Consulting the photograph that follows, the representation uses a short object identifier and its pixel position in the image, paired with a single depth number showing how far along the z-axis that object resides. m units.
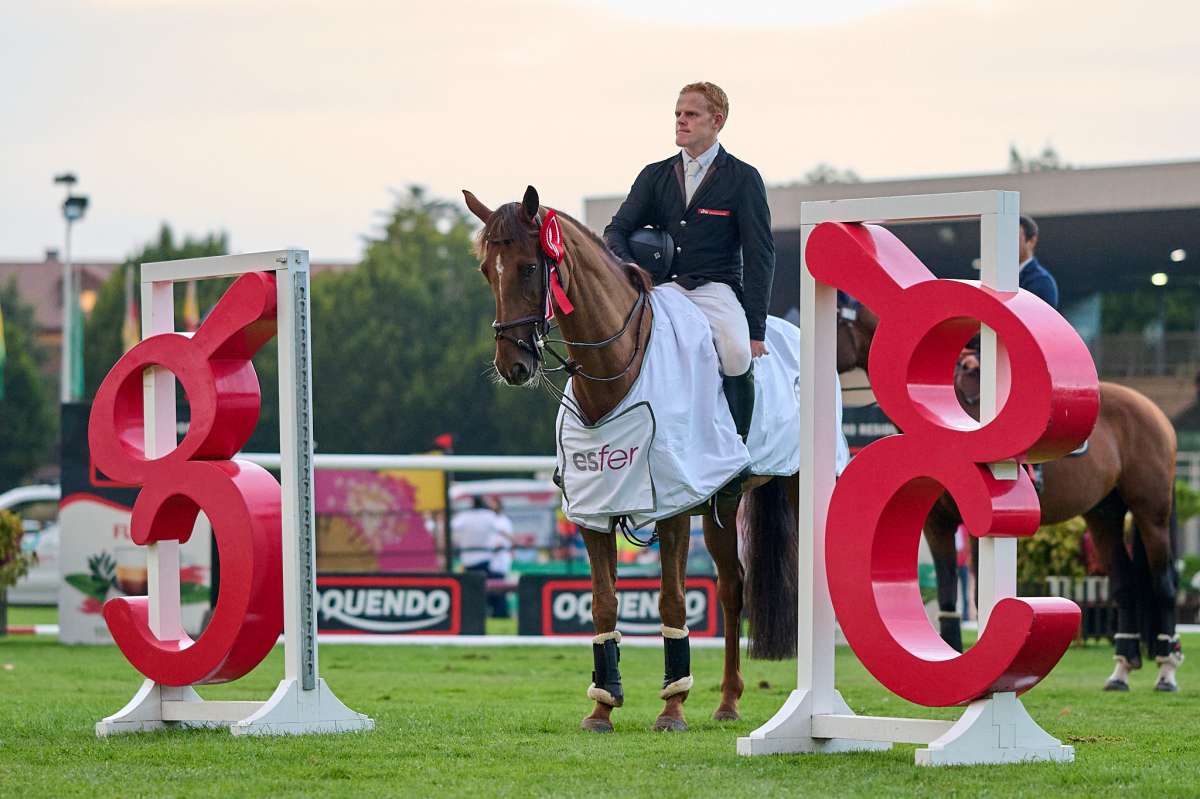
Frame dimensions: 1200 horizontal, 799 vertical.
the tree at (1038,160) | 78.94
